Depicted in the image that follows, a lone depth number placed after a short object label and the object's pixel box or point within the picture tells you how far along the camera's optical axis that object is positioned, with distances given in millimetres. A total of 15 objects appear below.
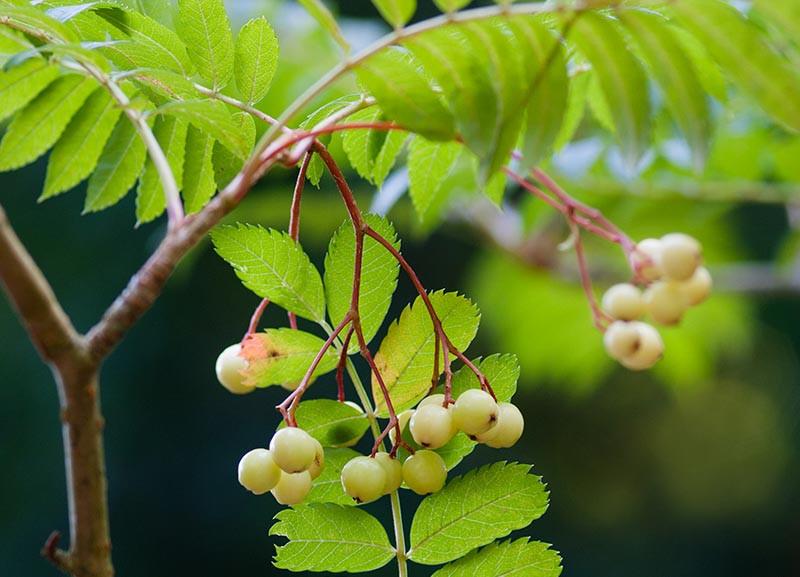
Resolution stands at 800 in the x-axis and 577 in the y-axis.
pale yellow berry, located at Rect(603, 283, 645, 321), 784
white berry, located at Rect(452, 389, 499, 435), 720
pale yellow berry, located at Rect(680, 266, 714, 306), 766
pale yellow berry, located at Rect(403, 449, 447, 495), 727
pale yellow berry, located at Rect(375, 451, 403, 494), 727
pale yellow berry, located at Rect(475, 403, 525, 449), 725
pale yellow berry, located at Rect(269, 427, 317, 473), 716
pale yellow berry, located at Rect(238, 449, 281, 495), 722
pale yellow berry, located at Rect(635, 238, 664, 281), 763
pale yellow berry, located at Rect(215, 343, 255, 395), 742
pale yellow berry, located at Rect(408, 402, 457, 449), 721
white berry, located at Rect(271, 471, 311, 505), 724
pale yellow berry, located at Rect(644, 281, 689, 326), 768
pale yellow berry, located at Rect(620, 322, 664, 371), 779
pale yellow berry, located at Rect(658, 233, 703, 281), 754
